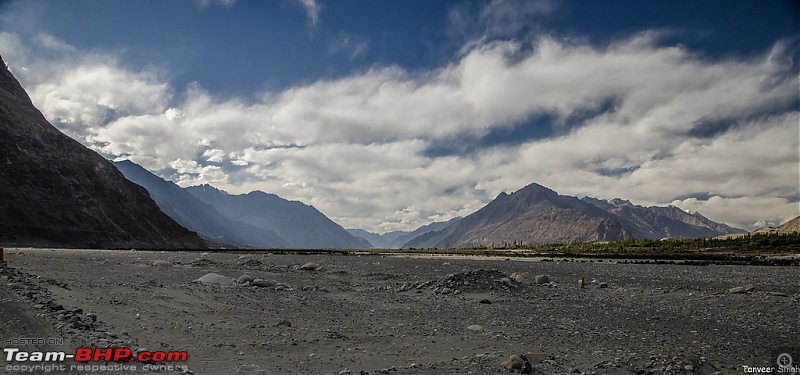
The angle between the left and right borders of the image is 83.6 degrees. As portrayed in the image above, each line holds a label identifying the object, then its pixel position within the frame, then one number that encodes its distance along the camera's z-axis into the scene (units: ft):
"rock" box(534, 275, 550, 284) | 88.86
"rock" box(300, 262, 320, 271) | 119.11
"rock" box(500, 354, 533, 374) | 30.89
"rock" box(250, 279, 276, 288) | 75.39
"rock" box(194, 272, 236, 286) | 75.72
